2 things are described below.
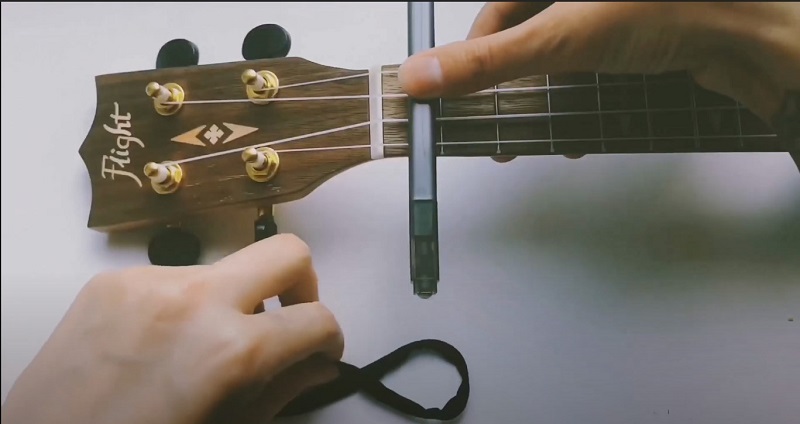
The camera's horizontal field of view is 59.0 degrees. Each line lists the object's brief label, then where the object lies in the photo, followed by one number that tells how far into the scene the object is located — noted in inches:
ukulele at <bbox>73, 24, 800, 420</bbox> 22.9
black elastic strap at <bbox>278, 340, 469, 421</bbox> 22.6
